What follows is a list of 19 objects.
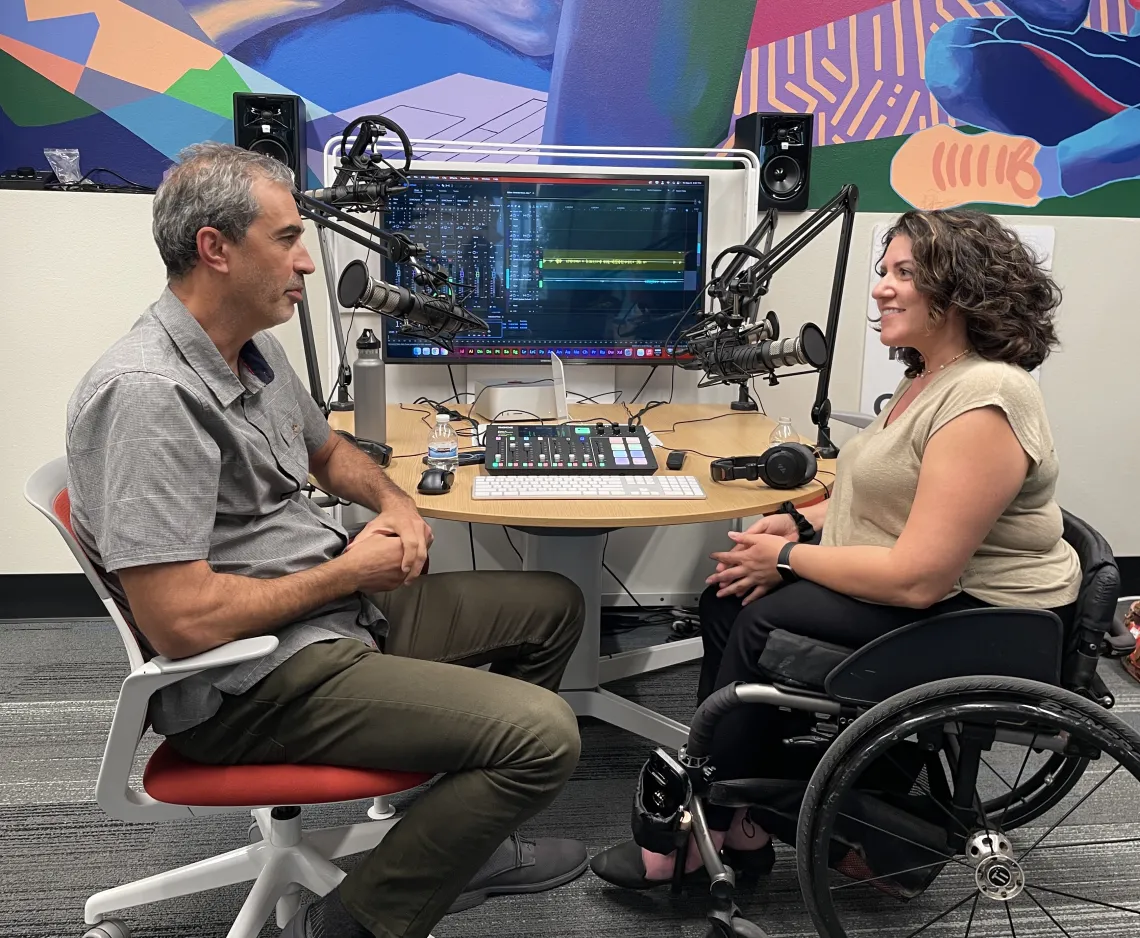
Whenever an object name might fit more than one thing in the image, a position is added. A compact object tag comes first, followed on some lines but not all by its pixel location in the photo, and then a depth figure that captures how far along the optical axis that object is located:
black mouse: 1.70
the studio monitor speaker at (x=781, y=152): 2.52
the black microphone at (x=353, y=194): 1.87
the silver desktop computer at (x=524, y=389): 2.32
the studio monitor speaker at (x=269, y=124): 2.37
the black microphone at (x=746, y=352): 1.71
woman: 1.34
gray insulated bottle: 1.96
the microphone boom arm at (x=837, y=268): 1.86
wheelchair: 1.28
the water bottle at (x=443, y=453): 1.87
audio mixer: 1.83
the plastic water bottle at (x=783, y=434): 2.07
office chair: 1.19
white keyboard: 1.71
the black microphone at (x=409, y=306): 1.68
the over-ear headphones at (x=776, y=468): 1.76
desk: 1.61
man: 1.19
